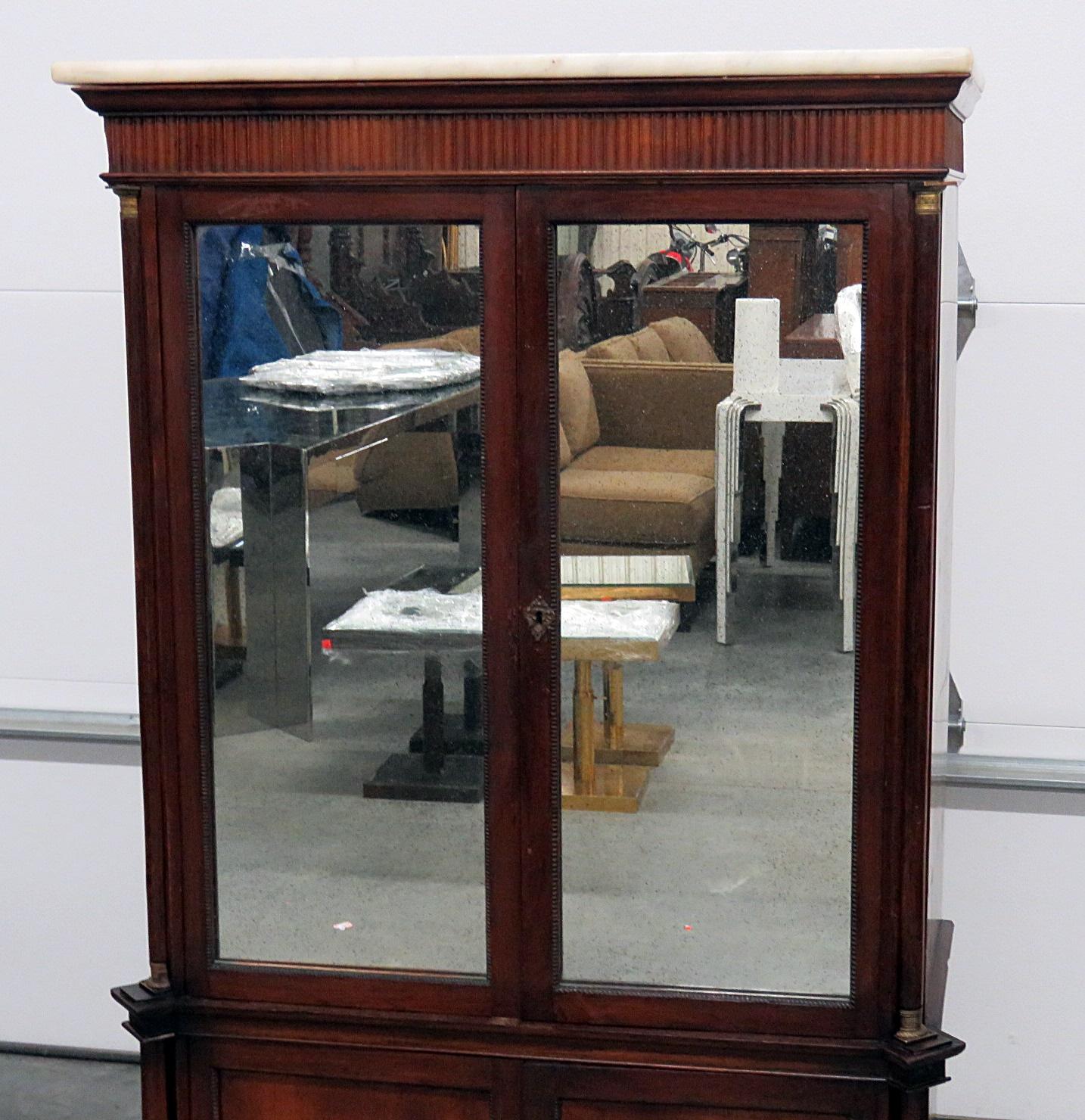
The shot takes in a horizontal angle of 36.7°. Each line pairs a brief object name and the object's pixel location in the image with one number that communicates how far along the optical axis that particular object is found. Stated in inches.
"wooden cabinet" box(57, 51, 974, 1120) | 78.4
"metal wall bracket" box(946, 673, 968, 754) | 107.4
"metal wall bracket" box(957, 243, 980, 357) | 103.7
